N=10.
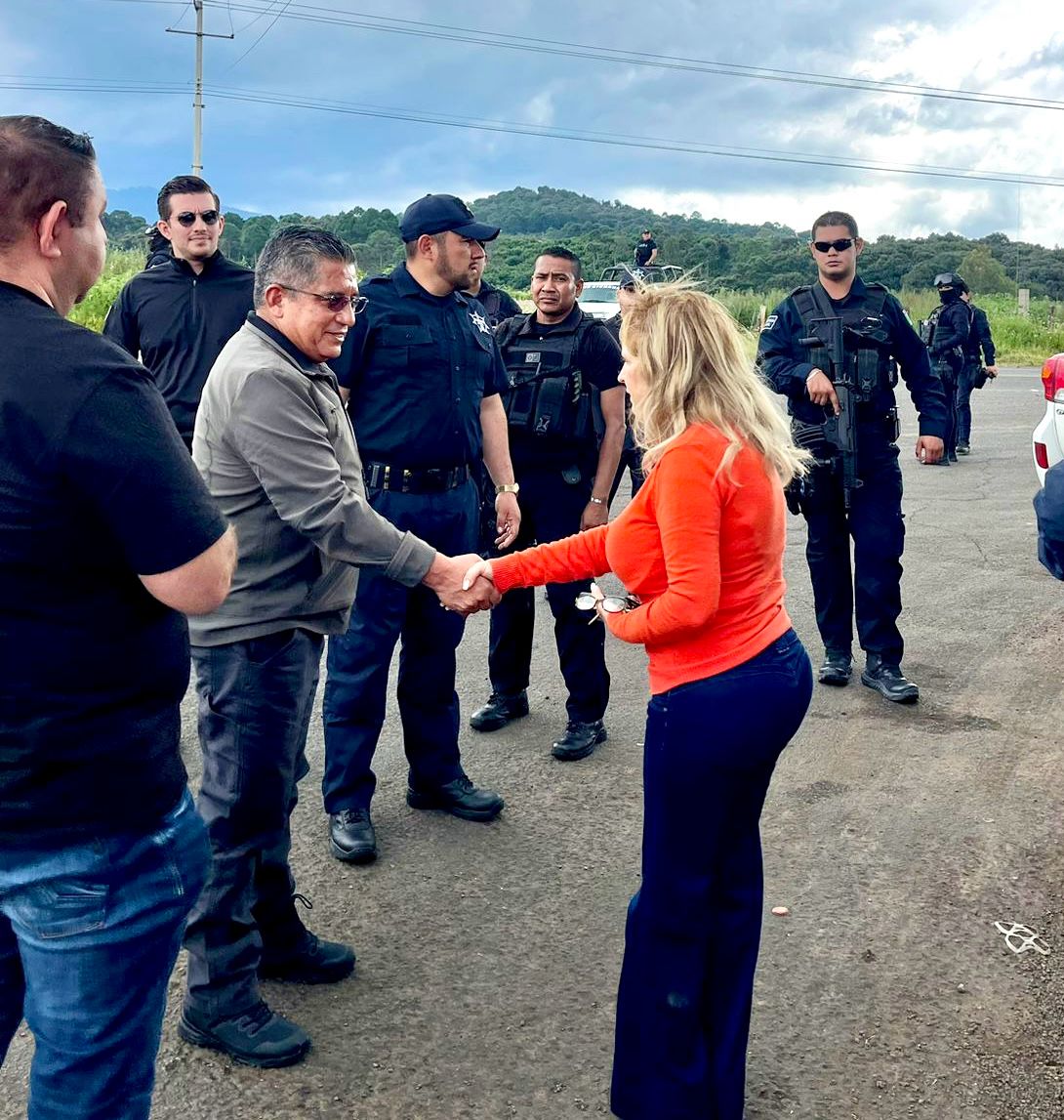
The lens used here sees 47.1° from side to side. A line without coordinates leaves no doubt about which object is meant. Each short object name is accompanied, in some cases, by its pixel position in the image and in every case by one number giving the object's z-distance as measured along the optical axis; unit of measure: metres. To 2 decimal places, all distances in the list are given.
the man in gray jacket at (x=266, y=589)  3.18
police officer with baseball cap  4.43
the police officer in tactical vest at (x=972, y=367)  14.77
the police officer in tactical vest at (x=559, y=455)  5.45
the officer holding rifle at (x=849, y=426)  6.04
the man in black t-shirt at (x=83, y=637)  1.83
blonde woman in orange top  2.66
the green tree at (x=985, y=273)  61.47
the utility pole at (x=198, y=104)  44.59
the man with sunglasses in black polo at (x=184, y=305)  5.57
